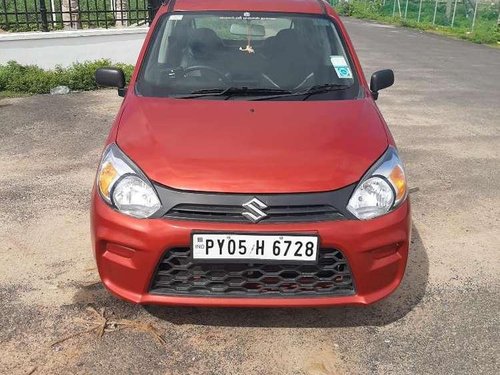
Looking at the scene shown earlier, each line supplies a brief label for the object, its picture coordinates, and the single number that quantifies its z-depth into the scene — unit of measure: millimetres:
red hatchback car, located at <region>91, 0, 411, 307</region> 2570
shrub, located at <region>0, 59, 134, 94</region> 8695
